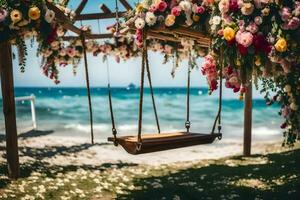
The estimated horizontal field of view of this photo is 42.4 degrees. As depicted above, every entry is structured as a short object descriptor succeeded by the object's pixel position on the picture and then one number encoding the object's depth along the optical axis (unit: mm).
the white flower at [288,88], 6328
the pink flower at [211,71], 5520
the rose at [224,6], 5051
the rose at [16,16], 6031
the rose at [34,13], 6097
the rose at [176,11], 5496
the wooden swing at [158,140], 5457
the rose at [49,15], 6312
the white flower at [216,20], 5223
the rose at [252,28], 4914
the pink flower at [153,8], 5555
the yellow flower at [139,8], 5742
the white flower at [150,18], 5504
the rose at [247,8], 4916
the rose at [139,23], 5531
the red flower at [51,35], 6551
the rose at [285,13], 4746
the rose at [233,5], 5031
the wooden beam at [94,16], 8195
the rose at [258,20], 4918
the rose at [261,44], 4931
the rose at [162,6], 5552
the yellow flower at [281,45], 4736
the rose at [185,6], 5488
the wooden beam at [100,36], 9508
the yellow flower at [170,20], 5508
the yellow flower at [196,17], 5590
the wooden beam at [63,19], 6641
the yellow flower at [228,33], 4969
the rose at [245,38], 4859
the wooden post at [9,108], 7695
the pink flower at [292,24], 4711
